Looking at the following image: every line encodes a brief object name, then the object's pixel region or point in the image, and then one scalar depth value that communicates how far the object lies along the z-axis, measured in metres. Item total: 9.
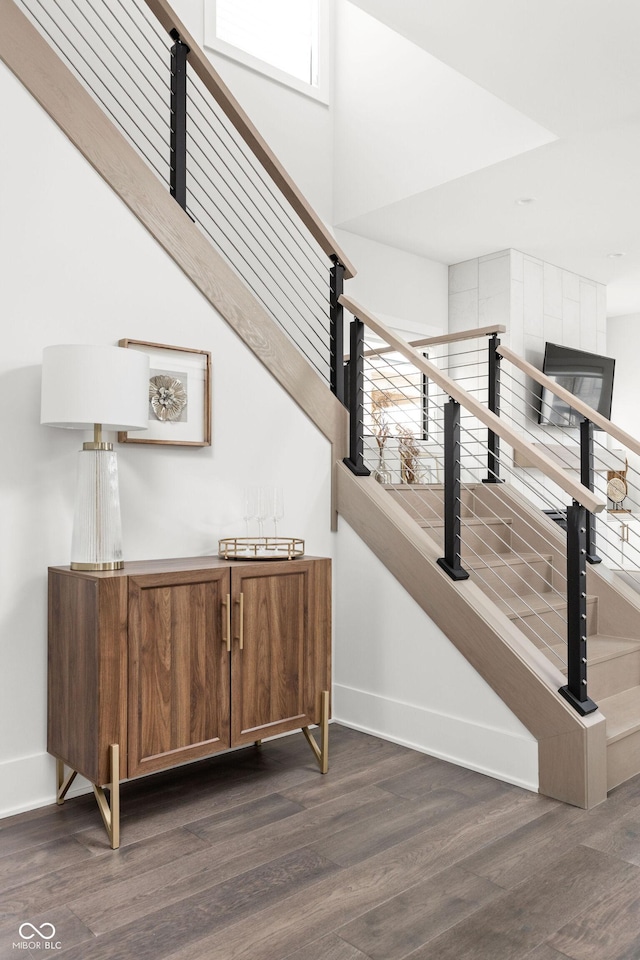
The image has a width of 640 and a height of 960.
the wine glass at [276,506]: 2.98
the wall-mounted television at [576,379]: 6.41
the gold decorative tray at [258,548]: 2.80
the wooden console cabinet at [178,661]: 2.27
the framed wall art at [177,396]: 2.83
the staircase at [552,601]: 2.88
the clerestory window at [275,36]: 4.72
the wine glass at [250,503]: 2.99
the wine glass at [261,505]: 2.98
